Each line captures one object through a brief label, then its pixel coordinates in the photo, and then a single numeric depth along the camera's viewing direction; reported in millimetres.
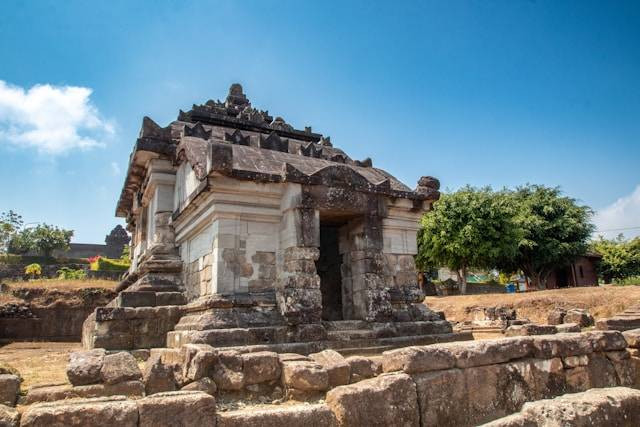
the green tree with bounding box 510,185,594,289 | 34875
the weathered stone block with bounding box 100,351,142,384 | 4141
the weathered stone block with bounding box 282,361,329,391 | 4250
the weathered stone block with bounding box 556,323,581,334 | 8344
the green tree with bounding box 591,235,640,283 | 46125
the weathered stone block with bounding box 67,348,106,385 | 4113
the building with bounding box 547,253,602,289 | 42719
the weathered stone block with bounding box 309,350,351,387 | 4398
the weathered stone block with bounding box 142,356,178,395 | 4215
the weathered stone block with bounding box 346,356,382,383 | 4629
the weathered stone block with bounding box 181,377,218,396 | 4124
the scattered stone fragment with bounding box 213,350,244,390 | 4297
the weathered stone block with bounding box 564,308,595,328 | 15023
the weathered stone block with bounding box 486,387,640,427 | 3930
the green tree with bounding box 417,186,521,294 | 29609
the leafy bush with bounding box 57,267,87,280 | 28080
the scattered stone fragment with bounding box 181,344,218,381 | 4273
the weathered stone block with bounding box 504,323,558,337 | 8898
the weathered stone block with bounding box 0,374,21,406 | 3715
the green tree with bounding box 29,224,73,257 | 47844
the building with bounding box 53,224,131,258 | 56750
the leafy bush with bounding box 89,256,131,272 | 36062
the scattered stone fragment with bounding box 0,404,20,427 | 2845
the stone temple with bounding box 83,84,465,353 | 7113
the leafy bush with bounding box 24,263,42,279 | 30405
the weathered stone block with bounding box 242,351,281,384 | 4375
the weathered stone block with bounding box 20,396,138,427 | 2885
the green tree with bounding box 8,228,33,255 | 48125
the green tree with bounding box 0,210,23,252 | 45062
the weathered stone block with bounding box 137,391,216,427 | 3129
